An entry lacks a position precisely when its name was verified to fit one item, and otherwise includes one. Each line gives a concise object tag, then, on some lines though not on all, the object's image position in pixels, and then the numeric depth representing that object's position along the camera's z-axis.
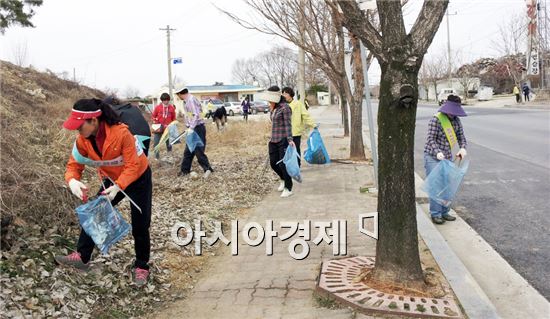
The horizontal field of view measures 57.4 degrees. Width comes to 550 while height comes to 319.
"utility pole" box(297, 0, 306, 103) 17.20
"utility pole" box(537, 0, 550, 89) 36.47
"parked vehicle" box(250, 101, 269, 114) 51.86
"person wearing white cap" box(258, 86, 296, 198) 7.71
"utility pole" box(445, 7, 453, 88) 62.00
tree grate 3.56
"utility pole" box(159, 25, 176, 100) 42.99
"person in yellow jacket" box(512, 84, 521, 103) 39.16
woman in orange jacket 3.78
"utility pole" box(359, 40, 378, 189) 6.36
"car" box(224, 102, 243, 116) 50.64
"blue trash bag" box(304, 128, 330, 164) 9.68
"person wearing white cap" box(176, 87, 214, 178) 9.18
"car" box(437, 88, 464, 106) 53.27
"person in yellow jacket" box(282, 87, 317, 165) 9.23
